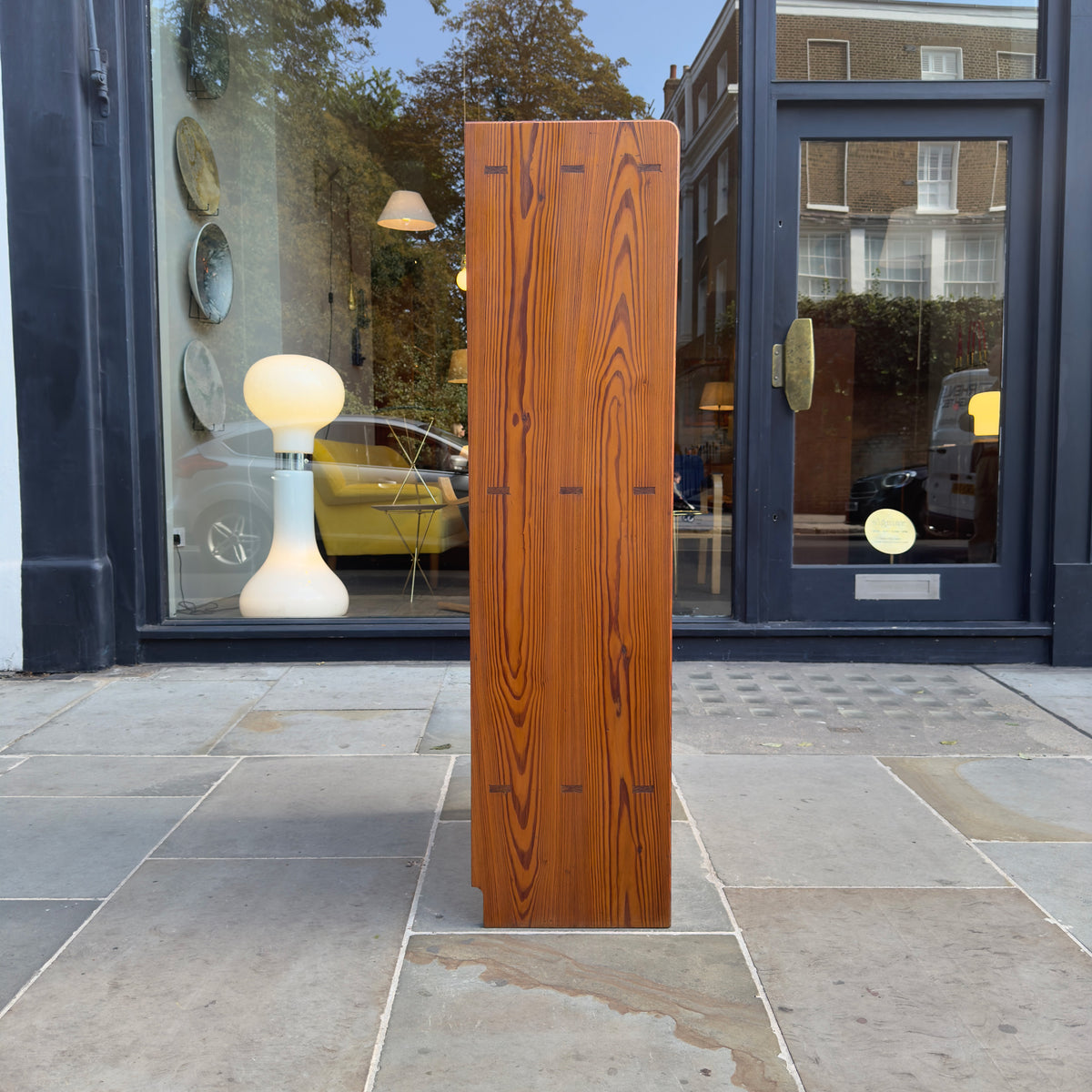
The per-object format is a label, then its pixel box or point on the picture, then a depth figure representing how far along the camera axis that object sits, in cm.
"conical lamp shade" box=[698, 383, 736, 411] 533
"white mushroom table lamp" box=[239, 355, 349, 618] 555
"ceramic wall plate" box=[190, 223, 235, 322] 569
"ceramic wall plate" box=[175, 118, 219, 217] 555
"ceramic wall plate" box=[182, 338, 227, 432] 560
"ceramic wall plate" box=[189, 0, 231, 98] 566
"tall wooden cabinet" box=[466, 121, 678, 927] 220
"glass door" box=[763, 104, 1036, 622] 510
